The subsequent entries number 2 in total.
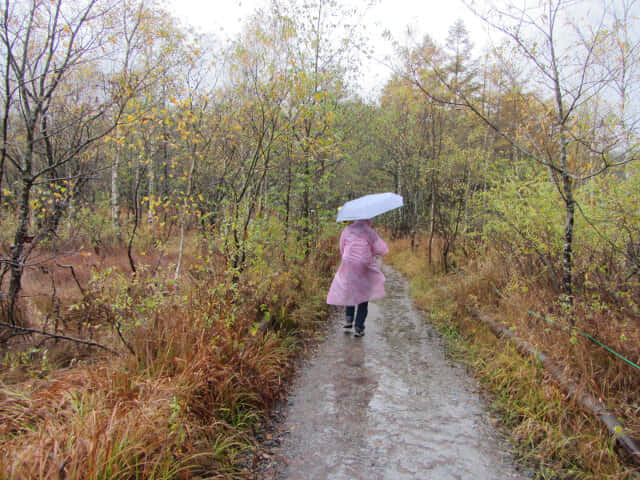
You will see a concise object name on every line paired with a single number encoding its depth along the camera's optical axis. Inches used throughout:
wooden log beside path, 102.0
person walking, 243.4
